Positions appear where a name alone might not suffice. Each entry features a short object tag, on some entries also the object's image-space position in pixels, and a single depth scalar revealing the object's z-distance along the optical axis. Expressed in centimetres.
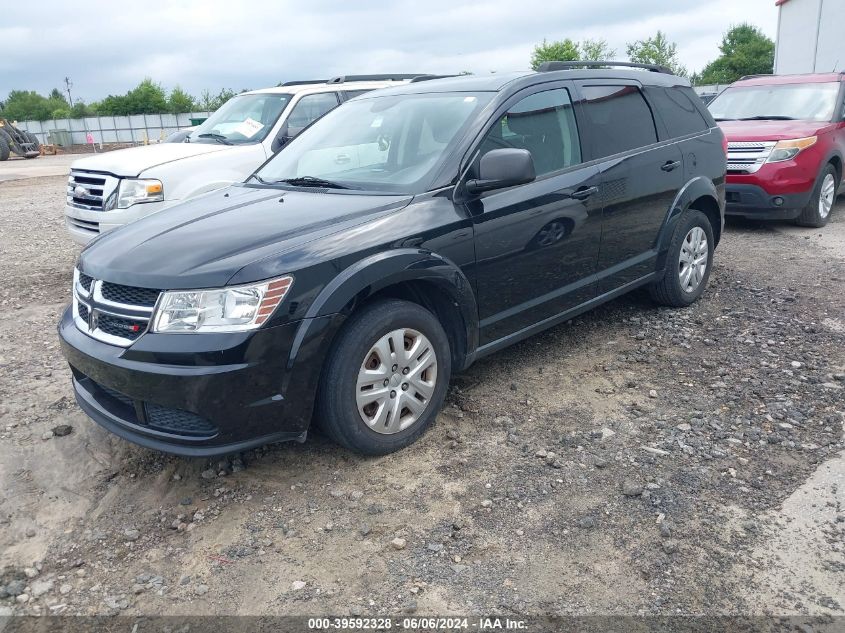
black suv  299
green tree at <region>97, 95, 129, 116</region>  6144
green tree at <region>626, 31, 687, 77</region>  5488
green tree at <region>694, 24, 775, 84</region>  6669
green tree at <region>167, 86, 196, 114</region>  5892
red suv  813
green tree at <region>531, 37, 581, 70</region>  5281
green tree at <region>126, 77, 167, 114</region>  6031
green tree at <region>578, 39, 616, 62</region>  5538
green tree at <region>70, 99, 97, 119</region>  5994
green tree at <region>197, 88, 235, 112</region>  5573
